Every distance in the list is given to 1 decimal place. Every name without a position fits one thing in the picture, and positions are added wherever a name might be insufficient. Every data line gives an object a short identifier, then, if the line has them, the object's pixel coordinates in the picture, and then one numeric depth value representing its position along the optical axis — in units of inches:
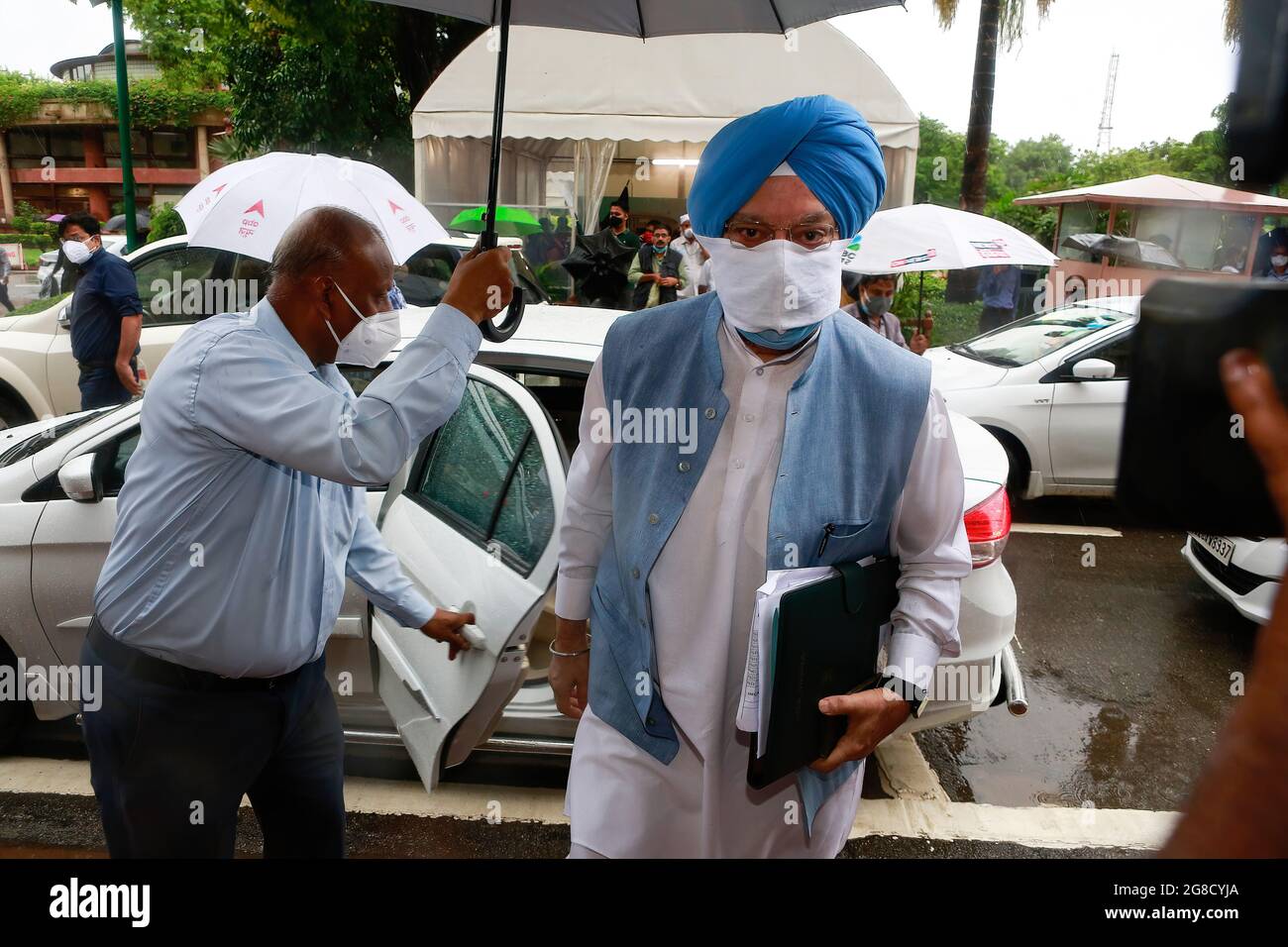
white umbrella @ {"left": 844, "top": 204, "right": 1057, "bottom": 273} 272.2
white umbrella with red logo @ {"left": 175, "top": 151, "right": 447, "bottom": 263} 177.5
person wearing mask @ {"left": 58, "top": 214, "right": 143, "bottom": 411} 243.9
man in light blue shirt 68.1
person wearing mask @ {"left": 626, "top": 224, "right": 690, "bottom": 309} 370.0
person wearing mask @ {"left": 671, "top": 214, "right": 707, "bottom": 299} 382.6
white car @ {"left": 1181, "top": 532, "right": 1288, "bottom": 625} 180.2
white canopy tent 366.9
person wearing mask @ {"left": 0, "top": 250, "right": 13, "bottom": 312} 669.3
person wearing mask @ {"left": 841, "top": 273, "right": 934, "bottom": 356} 261.3
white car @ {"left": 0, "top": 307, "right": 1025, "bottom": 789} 102.7
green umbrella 429.4
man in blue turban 66.2
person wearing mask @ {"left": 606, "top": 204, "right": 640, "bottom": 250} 416.5
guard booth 564.7
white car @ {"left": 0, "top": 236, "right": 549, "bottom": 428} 276.2
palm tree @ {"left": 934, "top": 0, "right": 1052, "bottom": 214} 522.0
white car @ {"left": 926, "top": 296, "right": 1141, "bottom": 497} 268.5
